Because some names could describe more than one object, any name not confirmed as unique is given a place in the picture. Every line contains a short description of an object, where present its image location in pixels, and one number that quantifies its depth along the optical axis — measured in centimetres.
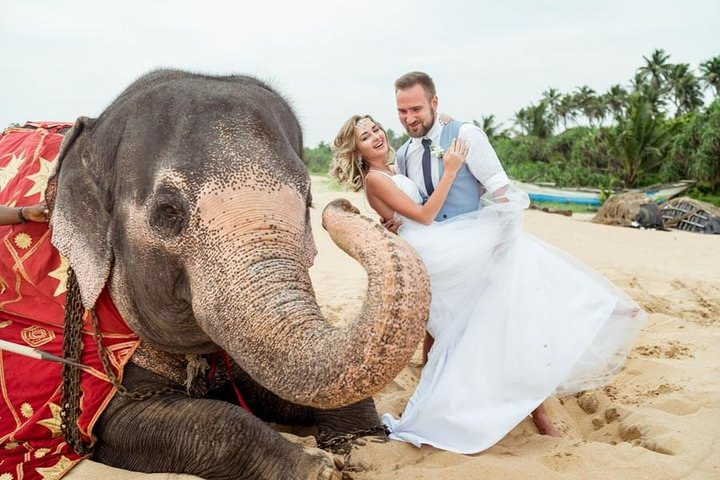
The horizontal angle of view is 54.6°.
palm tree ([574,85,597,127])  6669
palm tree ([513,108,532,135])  5778
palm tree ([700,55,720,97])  5408
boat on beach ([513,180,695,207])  2756
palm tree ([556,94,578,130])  6844
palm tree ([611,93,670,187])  3372
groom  380
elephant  199
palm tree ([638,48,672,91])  6381
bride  338
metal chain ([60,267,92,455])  309
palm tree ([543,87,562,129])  6872
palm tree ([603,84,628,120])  6269
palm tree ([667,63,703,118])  5669
